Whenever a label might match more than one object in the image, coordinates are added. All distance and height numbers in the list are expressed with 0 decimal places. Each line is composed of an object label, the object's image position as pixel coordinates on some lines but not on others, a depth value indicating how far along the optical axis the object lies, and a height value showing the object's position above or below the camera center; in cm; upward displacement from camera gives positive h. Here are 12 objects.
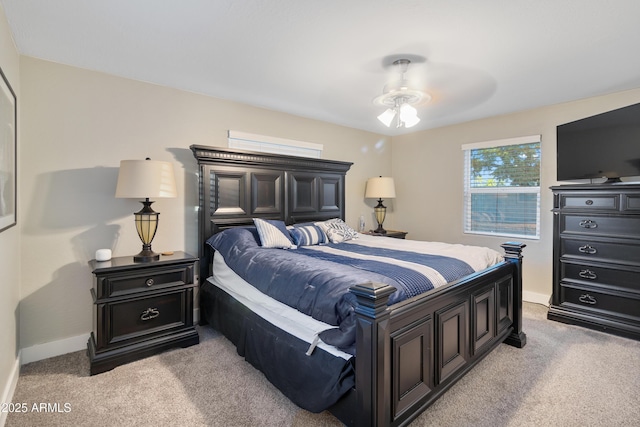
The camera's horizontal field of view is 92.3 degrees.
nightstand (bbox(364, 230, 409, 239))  452 -33
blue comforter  160 -39
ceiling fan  262 +103
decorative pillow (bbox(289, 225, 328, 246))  316 -25
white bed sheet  175 -66
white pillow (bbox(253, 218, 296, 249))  289 -23
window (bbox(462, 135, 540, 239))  387 +34
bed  148 -62
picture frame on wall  178 +36
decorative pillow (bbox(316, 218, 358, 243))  342 -22
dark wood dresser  282 -43
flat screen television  283 +67
